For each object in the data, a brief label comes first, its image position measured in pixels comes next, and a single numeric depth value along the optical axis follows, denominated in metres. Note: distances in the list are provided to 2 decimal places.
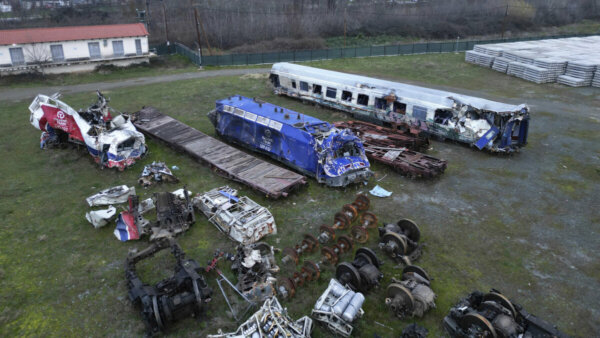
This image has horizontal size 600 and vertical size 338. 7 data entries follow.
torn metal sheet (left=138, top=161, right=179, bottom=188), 15.27
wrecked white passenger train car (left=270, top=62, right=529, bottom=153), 18.33
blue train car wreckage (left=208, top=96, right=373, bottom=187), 14.82
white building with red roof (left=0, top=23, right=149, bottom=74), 29.88
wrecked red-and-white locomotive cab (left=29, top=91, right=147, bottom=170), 16.33
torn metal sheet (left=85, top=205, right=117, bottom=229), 12.34
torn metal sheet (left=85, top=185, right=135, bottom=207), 13.70
